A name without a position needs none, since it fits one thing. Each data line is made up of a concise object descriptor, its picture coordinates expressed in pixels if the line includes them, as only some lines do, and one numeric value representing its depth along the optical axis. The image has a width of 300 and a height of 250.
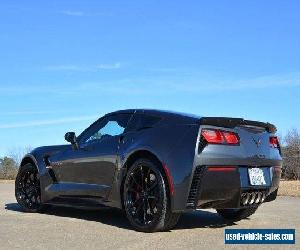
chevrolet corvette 5.83
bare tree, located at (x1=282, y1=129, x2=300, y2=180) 25.38
